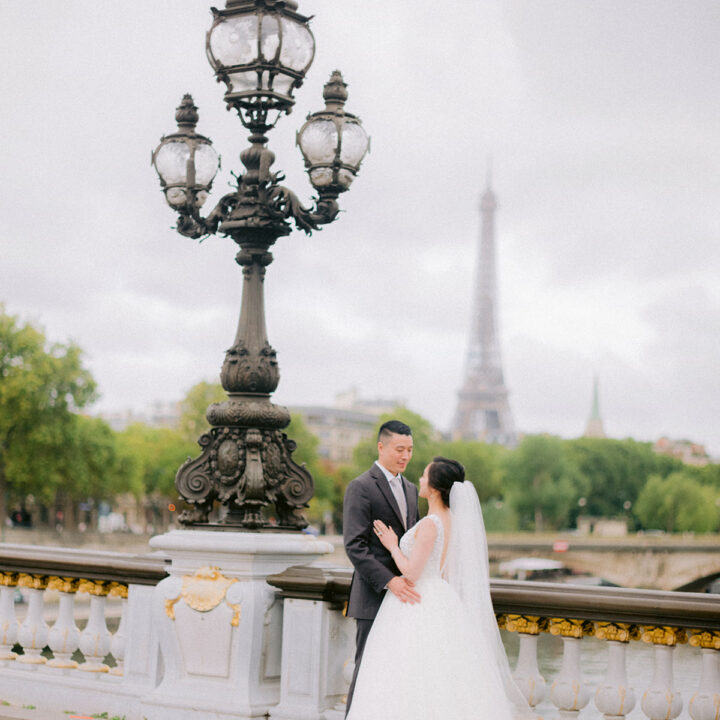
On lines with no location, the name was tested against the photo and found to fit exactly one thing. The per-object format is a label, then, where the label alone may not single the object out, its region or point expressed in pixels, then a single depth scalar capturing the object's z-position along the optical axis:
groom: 6.03
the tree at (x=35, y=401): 57.19
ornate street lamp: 7.67
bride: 5.74
